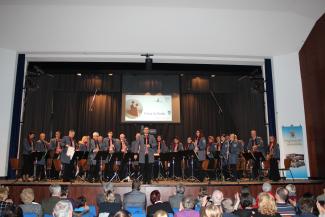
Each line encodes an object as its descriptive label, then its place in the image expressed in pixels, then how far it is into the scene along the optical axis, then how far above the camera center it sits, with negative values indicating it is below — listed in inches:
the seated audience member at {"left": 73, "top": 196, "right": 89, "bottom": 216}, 205.5 -29.7
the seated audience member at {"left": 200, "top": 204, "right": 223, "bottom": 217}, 121.9 -20.3
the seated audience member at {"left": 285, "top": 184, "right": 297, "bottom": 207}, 227.8 -24.1
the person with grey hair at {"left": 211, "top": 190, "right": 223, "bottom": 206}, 188.5 -23.2
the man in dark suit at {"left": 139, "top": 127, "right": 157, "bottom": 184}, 411.5 +7.2
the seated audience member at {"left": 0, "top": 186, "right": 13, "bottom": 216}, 158.1 -22.5
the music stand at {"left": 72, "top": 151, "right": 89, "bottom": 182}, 379.9 +5.5
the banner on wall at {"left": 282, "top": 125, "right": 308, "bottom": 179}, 461.7 +15.3
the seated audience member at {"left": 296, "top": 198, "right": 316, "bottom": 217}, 161.9 -24.3
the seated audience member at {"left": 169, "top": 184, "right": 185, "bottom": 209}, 240.6 -31.3
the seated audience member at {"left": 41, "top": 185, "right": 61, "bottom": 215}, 206.2 -27.2
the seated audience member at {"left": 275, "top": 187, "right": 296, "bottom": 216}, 175.0 -26.0
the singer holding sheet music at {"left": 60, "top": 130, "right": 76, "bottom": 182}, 412.8 -7.2
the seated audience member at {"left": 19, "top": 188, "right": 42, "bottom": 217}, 186.9 -27.0
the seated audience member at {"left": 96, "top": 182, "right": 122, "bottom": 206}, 235.1 -29.7
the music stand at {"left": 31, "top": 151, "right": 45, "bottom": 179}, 385.3 +5.7
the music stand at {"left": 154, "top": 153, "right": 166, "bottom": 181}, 480.4 -17.3
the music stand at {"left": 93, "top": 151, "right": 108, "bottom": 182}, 371.6 +5.4
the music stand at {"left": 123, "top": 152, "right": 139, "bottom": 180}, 379.4 +5.4
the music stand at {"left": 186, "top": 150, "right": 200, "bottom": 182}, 454.8 -26.8
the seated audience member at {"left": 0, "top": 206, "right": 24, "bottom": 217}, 140.1 -24.4
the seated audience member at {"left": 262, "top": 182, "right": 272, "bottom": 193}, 238.3 -21.3
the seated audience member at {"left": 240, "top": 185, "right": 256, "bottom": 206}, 172.6 -19.7
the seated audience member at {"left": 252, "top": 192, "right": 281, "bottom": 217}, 144.1 -22.0
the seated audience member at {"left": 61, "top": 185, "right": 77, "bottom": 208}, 227.9 -23.7
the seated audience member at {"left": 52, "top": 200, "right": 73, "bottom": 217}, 125.3 -20.2
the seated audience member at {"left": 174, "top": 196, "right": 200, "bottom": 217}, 161.5 -26.3
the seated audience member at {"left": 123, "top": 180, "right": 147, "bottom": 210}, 236.4 -30.3
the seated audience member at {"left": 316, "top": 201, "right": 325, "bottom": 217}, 161.8 -25.9
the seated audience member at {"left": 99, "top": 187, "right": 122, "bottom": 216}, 201.6 -30.8
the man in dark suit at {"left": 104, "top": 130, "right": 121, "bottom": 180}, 443.2 +17.7
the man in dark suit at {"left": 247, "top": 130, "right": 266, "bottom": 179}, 439.6 +16.1
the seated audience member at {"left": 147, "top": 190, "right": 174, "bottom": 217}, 197.5 -30.5
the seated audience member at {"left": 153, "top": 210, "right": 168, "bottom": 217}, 123.3 -21.6
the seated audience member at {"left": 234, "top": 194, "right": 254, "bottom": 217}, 163.8 -25.9
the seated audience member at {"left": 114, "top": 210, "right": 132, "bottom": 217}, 111.7 -19.5
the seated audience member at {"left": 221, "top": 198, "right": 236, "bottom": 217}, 168.9 -25.7
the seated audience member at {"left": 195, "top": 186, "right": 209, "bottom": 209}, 193.4 -25.7
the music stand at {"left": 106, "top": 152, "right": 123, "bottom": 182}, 377.4 -3.6
